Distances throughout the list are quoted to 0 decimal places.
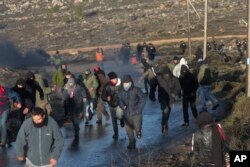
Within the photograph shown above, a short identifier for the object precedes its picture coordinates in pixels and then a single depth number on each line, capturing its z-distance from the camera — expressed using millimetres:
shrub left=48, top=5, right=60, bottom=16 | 121875
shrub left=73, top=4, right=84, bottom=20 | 110625
